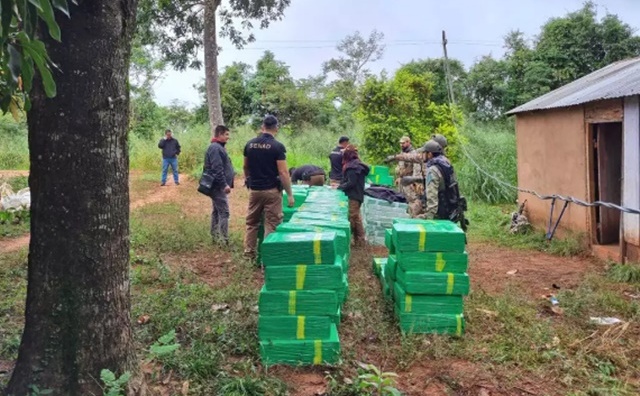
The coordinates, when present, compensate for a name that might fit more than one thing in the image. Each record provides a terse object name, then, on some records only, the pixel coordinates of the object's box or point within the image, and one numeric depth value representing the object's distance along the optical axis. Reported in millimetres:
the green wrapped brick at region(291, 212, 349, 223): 5047
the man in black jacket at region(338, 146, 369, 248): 7551
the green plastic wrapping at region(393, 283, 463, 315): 4348
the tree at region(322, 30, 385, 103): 38406
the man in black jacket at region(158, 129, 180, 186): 14750
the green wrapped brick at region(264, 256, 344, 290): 3750
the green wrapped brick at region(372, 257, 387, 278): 5951
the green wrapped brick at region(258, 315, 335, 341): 3732
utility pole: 20594
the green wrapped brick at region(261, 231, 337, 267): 3744
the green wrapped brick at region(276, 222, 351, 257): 4387
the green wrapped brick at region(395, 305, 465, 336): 4336
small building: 6855
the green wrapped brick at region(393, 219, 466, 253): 4336
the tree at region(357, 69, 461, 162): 12984
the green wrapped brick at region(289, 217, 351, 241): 4730
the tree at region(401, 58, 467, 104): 24719
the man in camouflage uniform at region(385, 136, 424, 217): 8343
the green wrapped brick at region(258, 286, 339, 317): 3730
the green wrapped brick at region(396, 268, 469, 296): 4305
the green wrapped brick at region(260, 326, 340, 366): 3713
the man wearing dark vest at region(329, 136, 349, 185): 9562
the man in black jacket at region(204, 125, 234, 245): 7289
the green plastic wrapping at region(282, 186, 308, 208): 6892
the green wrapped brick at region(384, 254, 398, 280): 4863
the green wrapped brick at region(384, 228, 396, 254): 5137
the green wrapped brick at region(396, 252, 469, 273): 4328
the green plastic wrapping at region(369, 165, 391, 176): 10680
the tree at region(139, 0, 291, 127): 14797
